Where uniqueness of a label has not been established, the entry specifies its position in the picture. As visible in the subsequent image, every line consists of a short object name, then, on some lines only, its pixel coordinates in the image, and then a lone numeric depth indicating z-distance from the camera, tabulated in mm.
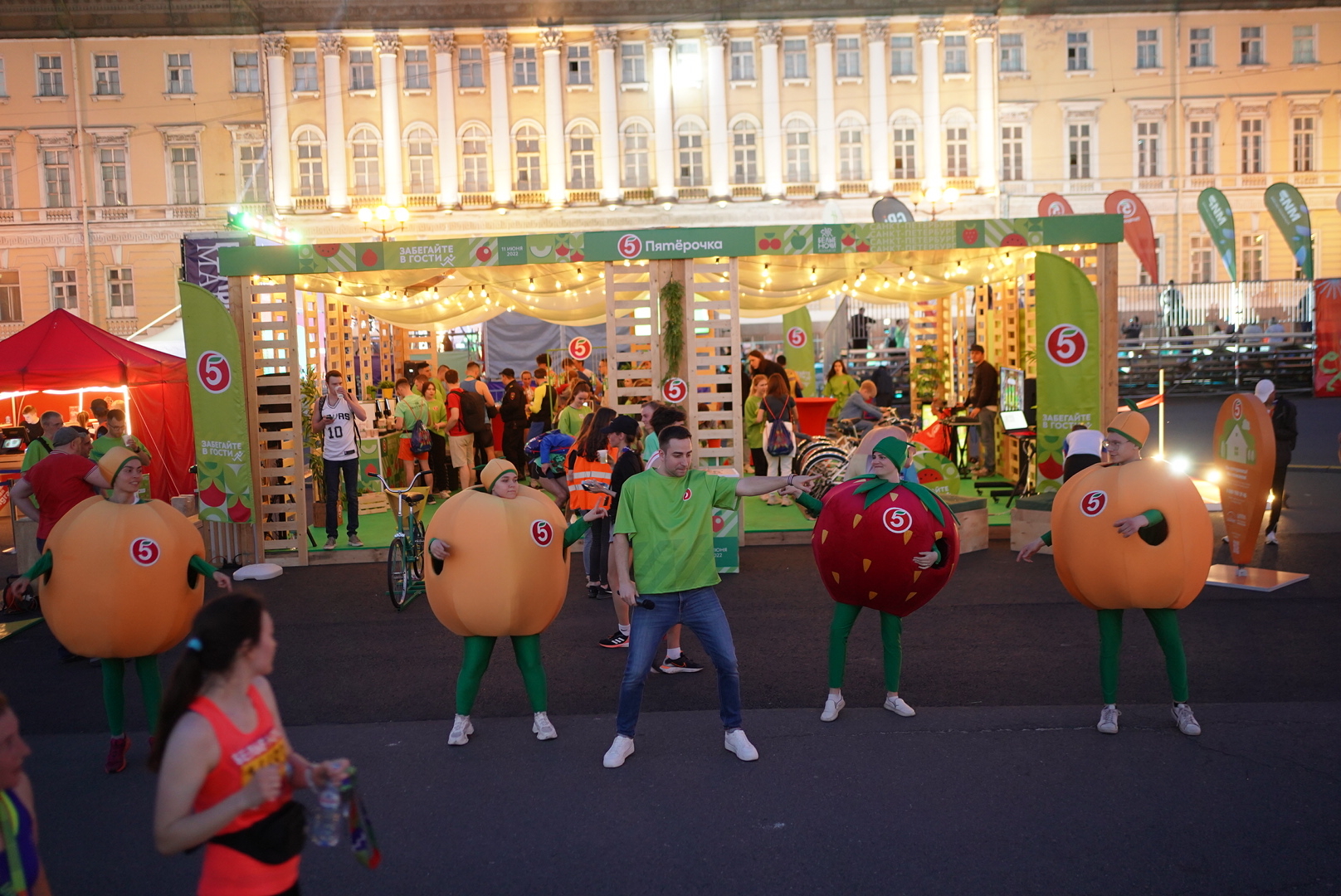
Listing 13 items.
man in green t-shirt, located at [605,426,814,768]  5301
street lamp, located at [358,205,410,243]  31828
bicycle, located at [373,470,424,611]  8895
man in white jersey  10898
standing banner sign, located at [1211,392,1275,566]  8742
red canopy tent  14188
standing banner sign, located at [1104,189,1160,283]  26516
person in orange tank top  2611
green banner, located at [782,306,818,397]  21281
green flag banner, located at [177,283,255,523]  10477
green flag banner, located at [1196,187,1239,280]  26609
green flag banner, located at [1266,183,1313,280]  25188
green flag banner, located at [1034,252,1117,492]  10641
